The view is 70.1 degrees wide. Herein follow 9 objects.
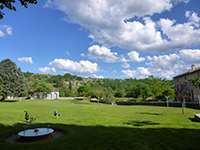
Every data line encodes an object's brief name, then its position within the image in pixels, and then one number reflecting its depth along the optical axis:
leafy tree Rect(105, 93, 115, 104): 48.12
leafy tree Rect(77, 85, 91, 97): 58.41
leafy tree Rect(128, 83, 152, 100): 71.38
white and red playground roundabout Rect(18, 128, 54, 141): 8.68
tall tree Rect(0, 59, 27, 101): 41.89
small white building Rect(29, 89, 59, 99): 70.31
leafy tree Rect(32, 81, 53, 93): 65.56
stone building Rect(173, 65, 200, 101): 37.94
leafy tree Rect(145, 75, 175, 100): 57.12
